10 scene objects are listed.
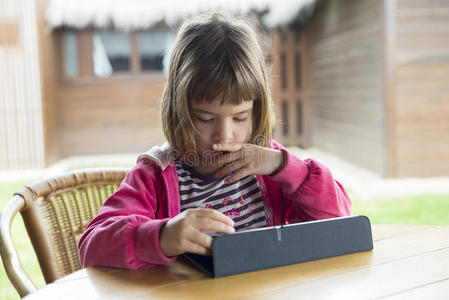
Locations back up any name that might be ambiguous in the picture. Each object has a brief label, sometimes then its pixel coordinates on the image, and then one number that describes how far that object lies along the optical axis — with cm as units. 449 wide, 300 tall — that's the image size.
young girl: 110
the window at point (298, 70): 1063
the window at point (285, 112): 1041
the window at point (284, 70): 1051
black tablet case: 96
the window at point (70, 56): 971
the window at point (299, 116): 1067
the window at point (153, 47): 985
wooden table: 90
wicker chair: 156
